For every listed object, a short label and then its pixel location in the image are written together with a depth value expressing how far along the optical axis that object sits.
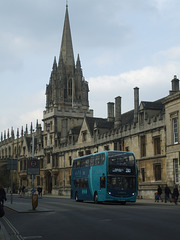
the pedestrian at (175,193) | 31.49
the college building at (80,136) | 40.97
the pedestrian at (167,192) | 35.13
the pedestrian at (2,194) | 16.63
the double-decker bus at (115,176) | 30.52
